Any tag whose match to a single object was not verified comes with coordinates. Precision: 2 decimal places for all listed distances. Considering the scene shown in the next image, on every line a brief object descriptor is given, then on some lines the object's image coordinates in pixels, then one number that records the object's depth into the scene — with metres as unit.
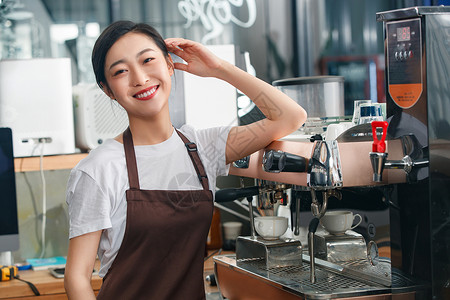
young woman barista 2.07
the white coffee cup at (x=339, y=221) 2.31
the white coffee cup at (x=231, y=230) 3.49
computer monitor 3.03
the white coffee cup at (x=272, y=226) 2.44
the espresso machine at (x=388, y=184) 1.97
